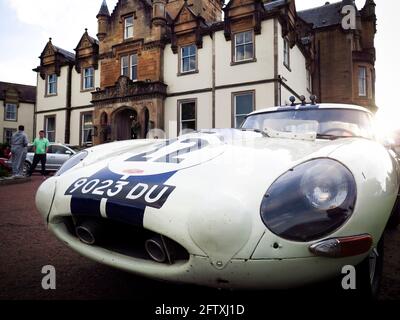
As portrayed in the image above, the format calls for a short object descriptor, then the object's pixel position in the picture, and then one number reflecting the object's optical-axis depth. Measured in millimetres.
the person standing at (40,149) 11016
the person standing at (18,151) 9852
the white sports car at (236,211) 1434
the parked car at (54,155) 13000
